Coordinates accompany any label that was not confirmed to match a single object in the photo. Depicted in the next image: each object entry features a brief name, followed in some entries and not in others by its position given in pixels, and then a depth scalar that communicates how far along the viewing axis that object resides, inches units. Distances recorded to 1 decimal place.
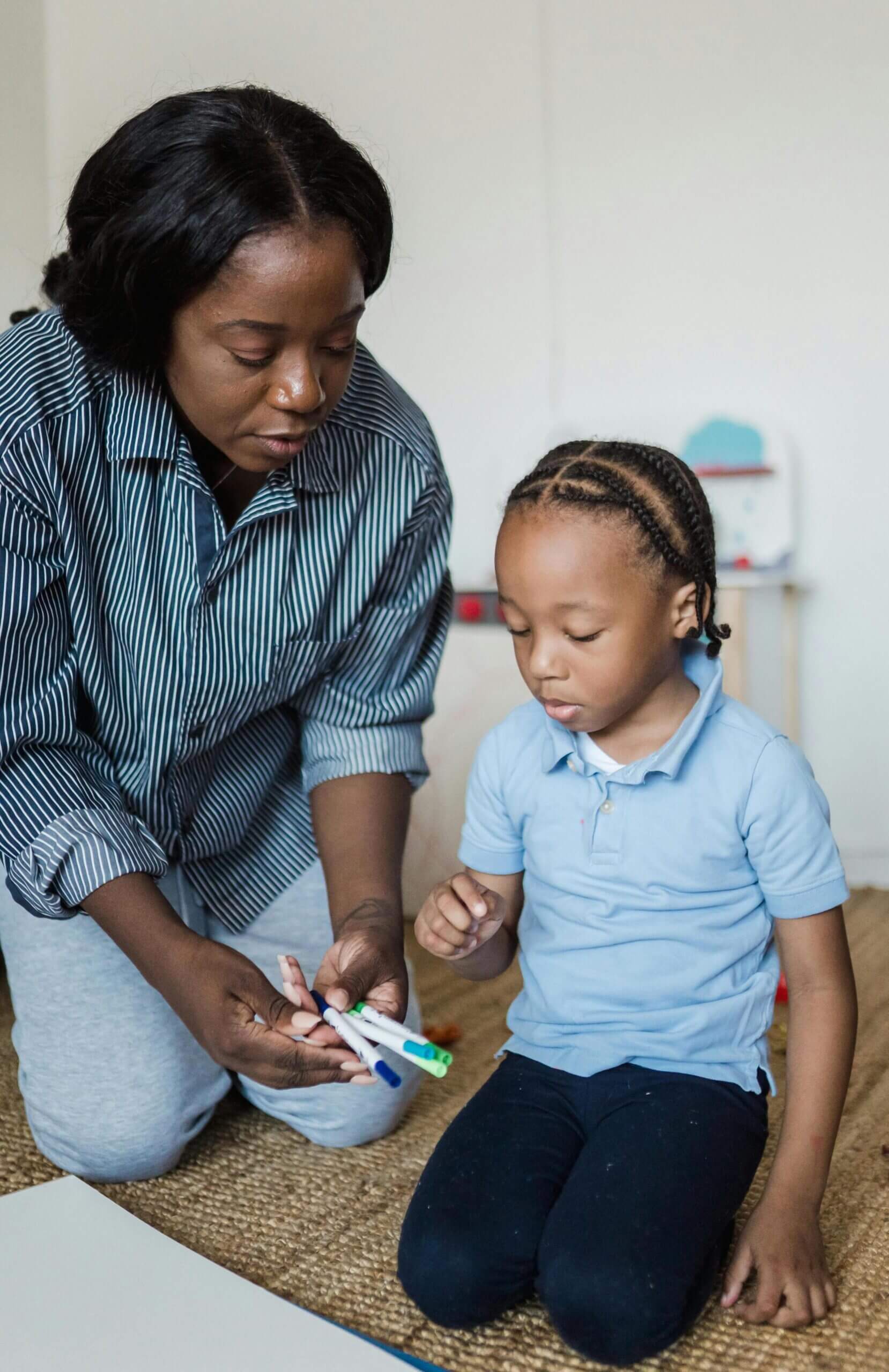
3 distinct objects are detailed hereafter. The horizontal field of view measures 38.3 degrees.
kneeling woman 35.5
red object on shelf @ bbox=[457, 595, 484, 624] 84.9
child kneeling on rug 34.0
